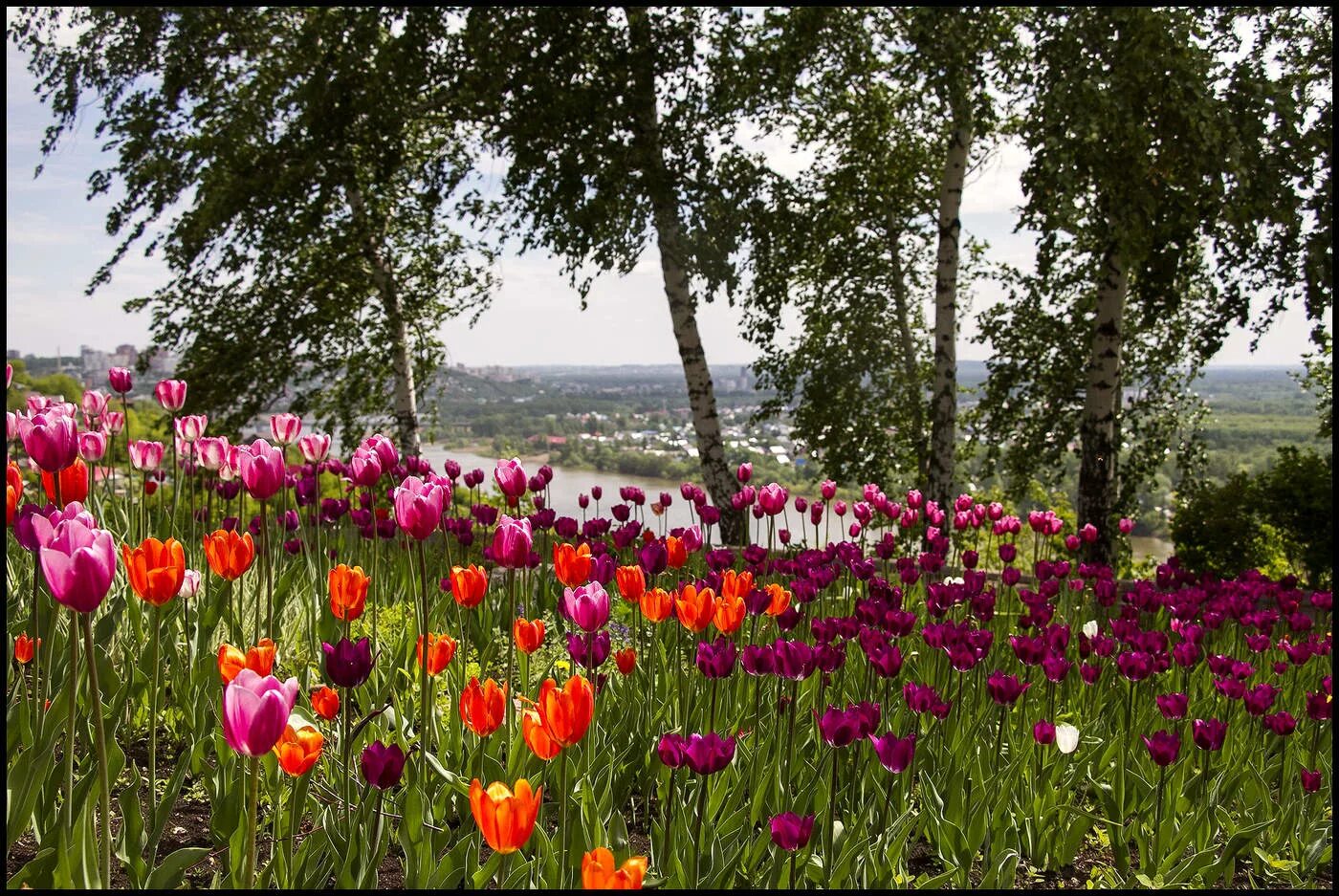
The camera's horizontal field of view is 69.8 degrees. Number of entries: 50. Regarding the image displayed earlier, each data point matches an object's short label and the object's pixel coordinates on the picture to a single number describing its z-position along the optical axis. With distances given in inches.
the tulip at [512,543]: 88.4
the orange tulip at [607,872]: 46.3
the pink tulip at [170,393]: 134.9
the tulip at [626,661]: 95.5
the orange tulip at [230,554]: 84.0
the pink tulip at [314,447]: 133.1
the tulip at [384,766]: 60.6
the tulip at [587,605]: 78.4
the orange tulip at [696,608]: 87.9
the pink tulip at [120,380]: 141.3
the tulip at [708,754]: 65.4
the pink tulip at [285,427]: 127.3
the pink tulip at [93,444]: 118.1
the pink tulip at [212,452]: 124.5
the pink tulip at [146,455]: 131.7
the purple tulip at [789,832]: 64.1
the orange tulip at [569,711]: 60.0
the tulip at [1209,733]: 91.1
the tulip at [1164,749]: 88.4
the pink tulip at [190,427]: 133.7
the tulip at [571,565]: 89.7
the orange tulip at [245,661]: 67.0
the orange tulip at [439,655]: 83.7
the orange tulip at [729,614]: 90.7
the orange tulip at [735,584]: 93.4
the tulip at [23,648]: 90.7
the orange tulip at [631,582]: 96.9
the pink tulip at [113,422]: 140.4
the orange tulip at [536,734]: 61.1
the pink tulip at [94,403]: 138.5
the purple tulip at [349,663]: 67.1
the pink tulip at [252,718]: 51.9
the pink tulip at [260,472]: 93.9
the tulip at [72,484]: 89.2
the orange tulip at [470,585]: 89.3
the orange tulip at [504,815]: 51.4
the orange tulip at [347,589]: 91.0
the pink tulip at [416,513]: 81.8
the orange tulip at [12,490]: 81.9
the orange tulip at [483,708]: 70.4
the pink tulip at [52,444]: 77.5
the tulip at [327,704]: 69.2
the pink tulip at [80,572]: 55.3
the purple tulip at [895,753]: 72.7
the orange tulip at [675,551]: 119.9
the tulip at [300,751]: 59.0
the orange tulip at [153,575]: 68.1
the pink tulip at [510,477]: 114.3
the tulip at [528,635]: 86.7
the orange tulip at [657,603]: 92.6
